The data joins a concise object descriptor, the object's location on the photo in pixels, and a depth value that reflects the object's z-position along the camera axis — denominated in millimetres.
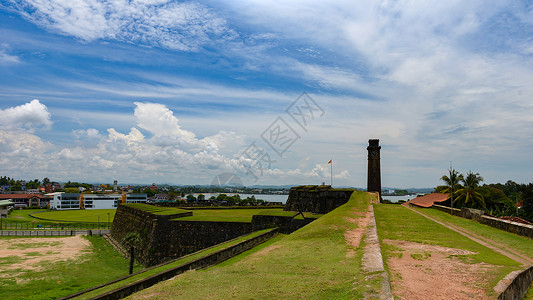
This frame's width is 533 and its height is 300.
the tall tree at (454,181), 34925
